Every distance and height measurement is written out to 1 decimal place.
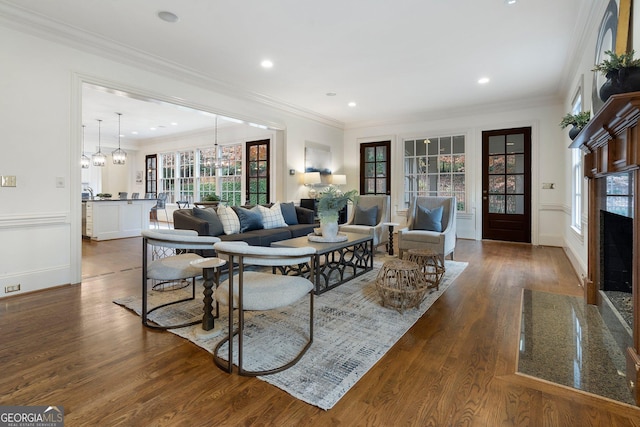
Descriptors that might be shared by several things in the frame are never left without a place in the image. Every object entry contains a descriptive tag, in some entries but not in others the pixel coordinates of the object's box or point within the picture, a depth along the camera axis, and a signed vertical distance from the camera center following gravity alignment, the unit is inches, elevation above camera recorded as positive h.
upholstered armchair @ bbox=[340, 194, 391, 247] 197.3 -2.7
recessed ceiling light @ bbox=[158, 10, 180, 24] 123.9 +77.0
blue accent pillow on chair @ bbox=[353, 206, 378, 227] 205.6 -2.0
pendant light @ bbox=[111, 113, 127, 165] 302.4 +52.4
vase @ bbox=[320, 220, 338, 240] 142.3 -7.2
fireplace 63.4 -0.5
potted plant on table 139.5 +2.1
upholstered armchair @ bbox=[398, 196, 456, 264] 170.6 -7.5
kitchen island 254.8 -4.5
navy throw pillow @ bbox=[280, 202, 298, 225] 209.2 -0.2
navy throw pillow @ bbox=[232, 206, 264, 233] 174.9 -3.5
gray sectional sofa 148.9 -10.1
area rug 68.1 -33.8
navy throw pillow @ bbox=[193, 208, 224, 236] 158.6 -3.2
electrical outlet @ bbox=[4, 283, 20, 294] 121.2 -29.0
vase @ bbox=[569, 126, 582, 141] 118.4 +31.2
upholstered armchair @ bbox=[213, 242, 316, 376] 69.1 -18.1
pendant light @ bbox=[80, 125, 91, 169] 317.6 +50.6
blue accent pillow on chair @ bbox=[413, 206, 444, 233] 185.8 -3.6
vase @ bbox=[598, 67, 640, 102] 65.7 +27.9
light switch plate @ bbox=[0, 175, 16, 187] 120.0 +11.8
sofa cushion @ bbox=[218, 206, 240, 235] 165.0 -3.8
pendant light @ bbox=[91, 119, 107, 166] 303.6 +50.5
